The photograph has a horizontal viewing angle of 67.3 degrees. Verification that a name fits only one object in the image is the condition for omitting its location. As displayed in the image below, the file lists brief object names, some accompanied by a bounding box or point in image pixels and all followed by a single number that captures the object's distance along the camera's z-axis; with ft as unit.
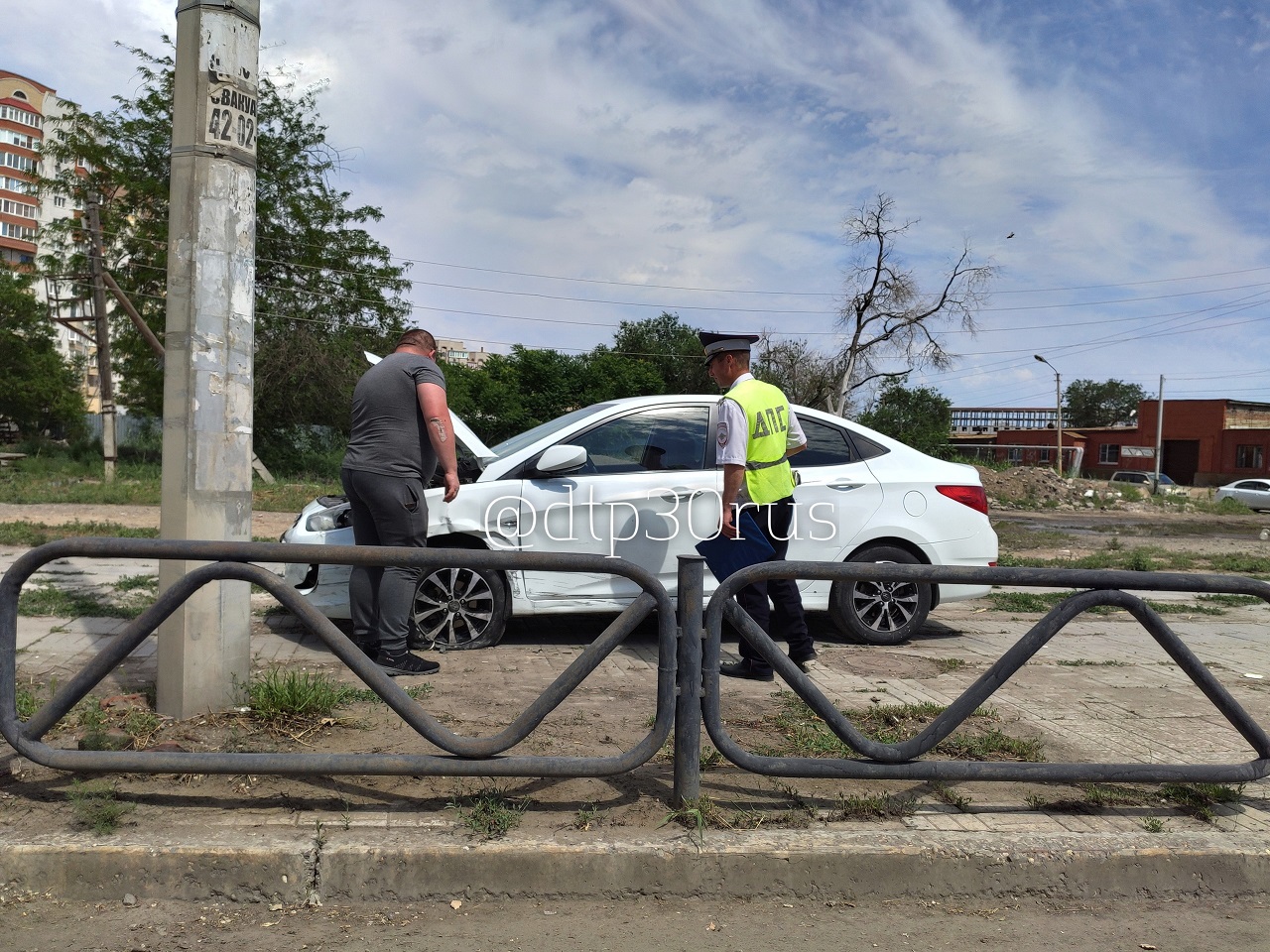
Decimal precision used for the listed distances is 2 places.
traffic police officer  16.60
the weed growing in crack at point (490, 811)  9.99
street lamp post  167.94
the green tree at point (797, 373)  153.84
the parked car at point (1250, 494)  118.32
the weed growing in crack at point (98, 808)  9.70
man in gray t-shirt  15.93
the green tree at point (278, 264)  89.92
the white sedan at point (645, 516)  18.99
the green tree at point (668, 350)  188.65
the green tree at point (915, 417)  160.56
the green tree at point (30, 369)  123.34
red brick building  186.29
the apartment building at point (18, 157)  263.49
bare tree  137.08
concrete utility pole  12.67
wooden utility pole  78.79
